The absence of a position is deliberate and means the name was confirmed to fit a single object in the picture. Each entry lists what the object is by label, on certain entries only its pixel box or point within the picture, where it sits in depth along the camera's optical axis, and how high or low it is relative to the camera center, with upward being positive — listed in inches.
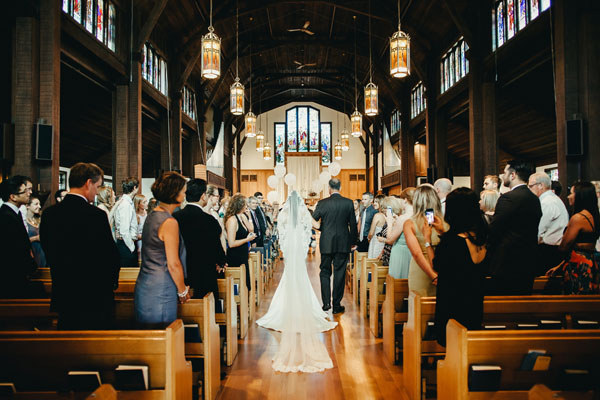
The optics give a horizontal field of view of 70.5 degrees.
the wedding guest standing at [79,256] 87.7 -7.9
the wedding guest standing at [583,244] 120.9 -8.3
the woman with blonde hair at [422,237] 111.7 -5.8
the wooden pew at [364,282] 201.5 -31.2
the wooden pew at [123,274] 160.2 -20.8
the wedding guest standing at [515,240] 118.3 -6.8
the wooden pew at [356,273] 230.9 -31.1
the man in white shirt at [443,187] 166.3 +11.5
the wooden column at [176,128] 463.8 +99.1
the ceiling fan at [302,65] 660.0 +243.8
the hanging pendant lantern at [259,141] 644.5 +116.2
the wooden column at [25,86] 217.8 +68.9
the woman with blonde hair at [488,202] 159.5 +5.3
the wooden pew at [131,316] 105.6 -24.8
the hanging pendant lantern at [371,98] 336.5 +94.6
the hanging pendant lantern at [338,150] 713.2 +113.7
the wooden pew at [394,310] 138.4 -30.9
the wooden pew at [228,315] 140.5 -32.8
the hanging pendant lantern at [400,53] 247.4 +95.9
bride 139.2 -34.9
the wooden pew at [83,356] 75.0 -24.6
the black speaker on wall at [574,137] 218.4 +40.3
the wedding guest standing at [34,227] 179.8 -3.4
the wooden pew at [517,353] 76.1 -24.9
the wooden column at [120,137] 333.1 +64.7
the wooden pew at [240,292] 171.3 -30.4
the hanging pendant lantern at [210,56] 258.4 +98.5
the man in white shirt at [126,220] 185.0 -0.7
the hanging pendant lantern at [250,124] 454.0 +100.5
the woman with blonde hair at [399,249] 154.6 -12.0
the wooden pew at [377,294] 171.0 -31.3
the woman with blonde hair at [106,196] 184.1 +9.9
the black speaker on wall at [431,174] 455.8 +45.6
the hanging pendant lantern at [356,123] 461.7 +102.5
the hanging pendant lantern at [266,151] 694.5 +108.2
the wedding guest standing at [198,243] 127.0 -7.6
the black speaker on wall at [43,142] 218.5 +40.3
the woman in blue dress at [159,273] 92.6 -12.1
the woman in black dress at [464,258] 89.7 -8.9
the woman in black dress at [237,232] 180.4 -6.5
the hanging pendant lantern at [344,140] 660.1 +120.5
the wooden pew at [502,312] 102.9 -23.9
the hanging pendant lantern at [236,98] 335.3 +94.9
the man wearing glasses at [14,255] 116.6 -9.8
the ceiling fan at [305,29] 503.5 +230.1
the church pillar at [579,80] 216.8 +70.7
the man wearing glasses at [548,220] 153.3 -1.7
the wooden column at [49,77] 224.7 +76.1
